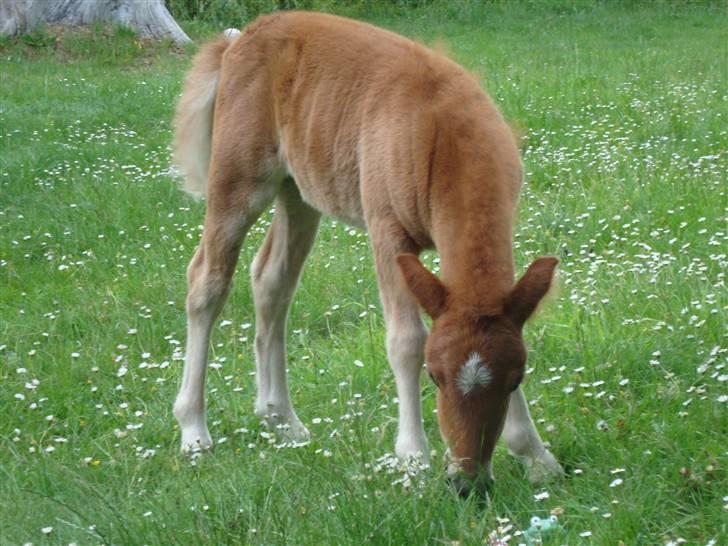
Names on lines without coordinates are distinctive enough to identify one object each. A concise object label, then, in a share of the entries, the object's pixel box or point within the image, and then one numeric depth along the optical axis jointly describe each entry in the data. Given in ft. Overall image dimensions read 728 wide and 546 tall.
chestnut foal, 22.85
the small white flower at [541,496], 23.19
